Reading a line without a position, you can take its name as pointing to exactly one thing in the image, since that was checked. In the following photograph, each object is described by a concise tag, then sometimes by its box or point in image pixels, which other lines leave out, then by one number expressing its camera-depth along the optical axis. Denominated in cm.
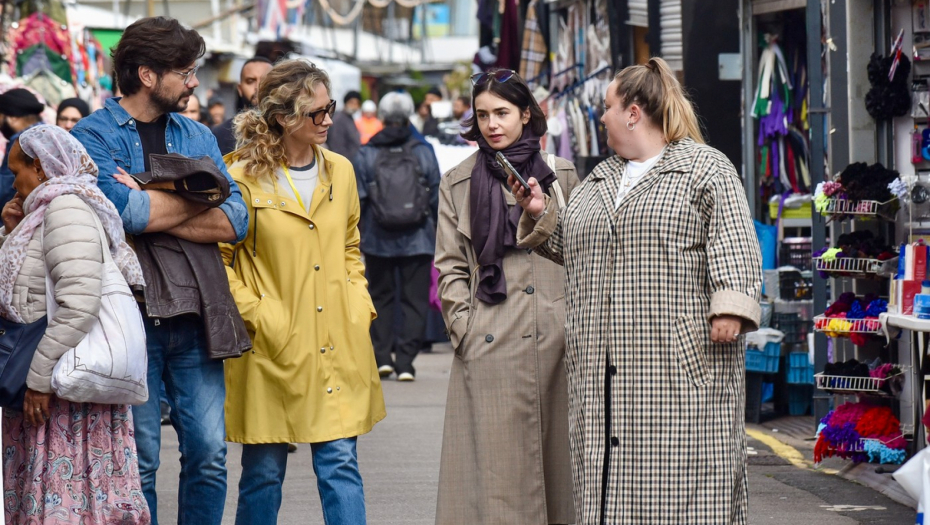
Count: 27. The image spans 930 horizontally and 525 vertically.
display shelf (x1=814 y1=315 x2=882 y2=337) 1470
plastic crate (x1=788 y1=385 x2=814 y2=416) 1917
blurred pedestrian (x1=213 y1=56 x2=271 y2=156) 1653
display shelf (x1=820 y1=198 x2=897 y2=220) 1451
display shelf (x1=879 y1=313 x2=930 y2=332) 1273
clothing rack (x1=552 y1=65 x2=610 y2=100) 2583
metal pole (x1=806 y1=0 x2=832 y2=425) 1606
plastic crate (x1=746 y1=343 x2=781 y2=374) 1842
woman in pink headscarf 893
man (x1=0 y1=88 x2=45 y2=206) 1762
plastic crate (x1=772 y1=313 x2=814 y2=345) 1864
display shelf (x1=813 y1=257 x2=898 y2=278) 1455
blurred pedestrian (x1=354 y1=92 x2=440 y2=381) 2233
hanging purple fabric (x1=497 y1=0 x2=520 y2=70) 3228
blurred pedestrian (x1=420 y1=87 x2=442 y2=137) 3798
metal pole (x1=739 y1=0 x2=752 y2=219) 2047
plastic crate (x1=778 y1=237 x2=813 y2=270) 1914
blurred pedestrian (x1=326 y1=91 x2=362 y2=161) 2905
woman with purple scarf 1027
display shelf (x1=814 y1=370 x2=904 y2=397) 1484
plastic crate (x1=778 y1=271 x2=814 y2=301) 1877
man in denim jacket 978
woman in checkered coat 886
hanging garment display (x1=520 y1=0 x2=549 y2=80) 3095
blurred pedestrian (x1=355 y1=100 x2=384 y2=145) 4256
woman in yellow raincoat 1032
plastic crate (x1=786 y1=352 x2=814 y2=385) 1861
